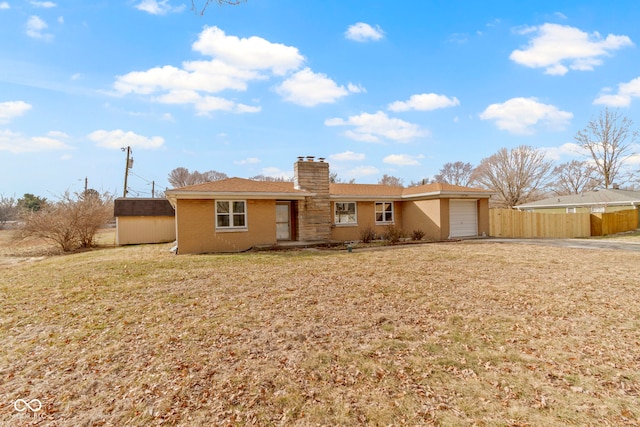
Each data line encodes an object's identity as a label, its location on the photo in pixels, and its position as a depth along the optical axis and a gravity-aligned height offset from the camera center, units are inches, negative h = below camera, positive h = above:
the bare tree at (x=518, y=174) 1330.0 +175.5
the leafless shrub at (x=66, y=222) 695.1 +11.4
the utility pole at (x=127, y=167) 1170.0 +213.0
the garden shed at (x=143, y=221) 802.8 +11.9
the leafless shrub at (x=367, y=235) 653.4 -30.2
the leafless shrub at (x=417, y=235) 674.8 -33.7
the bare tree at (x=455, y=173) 2139.9 +297.7
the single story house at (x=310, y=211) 542.6 +20.1
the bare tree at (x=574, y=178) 1504.7 +172.7
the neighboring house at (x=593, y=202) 997.8 +39.0
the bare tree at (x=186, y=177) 2164.1 +318.2
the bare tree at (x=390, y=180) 2203.5 +266.5
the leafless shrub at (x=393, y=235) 628.7 -30.6
